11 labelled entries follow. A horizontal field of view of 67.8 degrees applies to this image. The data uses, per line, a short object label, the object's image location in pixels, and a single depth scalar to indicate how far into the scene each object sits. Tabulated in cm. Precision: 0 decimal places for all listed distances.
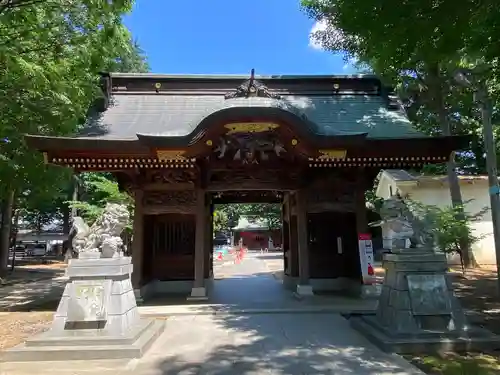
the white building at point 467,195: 1834
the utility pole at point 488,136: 923
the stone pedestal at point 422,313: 520
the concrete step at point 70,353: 499
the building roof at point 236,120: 796
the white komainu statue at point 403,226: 592
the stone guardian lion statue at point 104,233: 573
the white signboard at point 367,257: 931
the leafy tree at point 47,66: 646
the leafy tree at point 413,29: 452
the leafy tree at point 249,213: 3841
